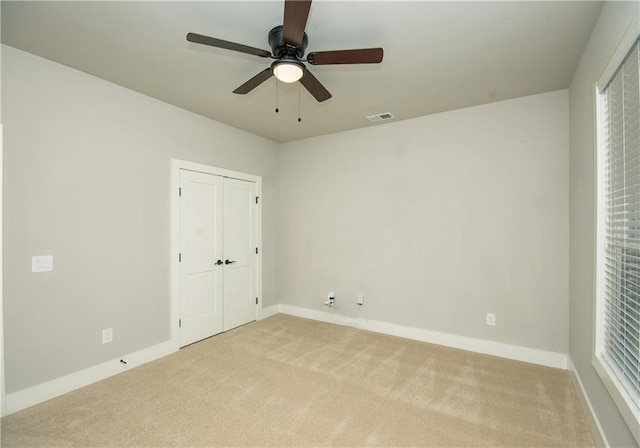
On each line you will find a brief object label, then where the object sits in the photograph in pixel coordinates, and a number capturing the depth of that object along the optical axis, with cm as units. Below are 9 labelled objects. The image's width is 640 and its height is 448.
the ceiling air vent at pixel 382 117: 381
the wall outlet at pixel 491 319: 344
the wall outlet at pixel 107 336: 296
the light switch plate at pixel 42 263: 254
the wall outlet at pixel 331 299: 455
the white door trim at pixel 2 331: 216
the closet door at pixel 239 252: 428
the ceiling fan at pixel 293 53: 175
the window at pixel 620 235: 157
